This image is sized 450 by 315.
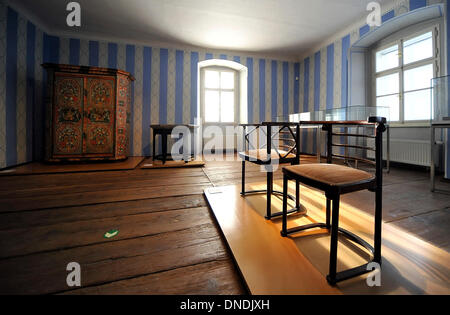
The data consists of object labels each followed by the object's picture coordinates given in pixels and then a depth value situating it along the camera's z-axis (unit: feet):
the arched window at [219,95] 18.79
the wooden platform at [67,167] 9.51
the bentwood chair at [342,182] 2.63
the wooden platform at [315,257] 2.56
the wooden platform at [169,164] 11.24
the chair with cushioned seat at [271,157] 4.78
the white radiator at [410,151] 10.00
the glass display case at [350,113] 12.46
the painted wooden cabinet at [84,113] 11.60
